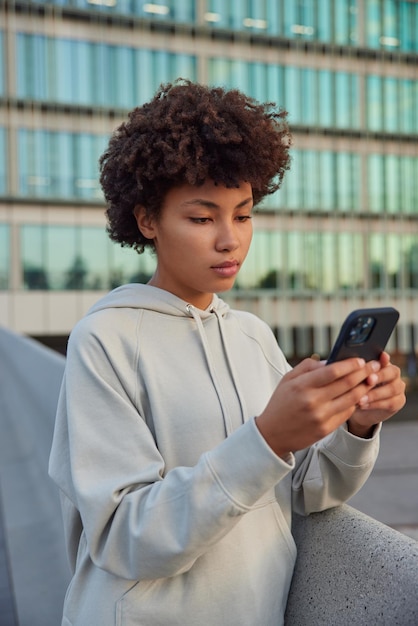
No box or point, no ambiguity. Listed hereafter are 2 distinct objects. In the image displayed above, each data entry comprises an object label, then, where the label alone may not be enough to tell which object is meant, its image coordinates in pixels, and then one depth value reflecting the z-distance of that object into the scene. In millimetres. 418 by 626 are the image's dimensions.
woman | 1430
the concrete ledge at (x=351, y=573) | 1443
